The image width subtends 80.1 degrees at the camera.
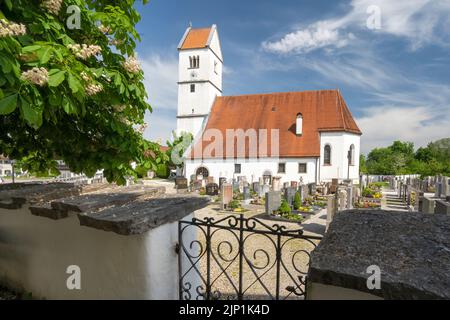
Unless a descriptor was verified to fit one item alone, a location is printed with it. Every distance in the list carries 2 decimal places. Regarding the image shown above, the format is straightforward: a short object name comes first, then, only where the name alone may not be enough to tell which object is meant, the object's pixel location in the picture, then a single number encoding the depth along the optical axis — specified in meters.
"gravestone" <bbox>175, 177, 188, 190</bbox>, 24.38
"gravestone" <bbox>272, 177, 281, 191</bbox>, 19.45
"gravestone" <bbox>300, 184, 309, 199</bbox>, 16.20
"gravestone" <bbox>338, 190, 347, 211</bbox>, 11.41
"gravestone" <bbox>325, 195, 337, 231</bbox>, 9.71
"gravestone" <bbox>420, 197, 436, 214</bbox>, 9.18
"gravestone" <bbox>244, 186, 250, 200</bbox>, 16.61
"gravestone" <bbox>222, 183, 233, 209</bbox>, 14.10
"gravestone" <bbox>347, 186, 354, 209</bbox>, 12.63
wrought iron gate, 2.19
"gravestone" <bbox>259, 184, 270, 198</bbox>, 18.64
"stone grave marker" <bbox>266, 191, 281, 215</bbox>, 11.77
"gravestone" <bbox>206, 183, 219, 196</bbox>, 20.08
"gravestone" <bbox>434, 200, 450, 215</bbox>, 6.98
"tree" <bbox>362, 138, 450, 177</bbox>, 34.00
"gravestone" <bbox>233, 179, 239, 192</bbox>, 19.58
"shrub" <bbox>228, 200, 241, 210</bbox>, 13.95
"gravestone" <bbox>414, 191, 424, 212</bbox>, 9.96
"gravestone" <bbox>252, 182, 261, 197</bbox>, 19.14
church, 26.20
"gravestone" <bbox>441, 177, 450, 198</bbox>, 16.39
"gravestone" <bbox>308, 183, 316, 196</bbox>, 19.22
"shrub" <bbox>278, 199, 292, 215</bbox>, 11.66
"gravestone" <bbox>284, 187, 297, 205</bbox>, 14.16
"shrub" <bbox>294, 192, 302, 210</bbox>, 13.19
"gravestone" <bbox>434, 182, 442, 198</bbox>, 16.98
